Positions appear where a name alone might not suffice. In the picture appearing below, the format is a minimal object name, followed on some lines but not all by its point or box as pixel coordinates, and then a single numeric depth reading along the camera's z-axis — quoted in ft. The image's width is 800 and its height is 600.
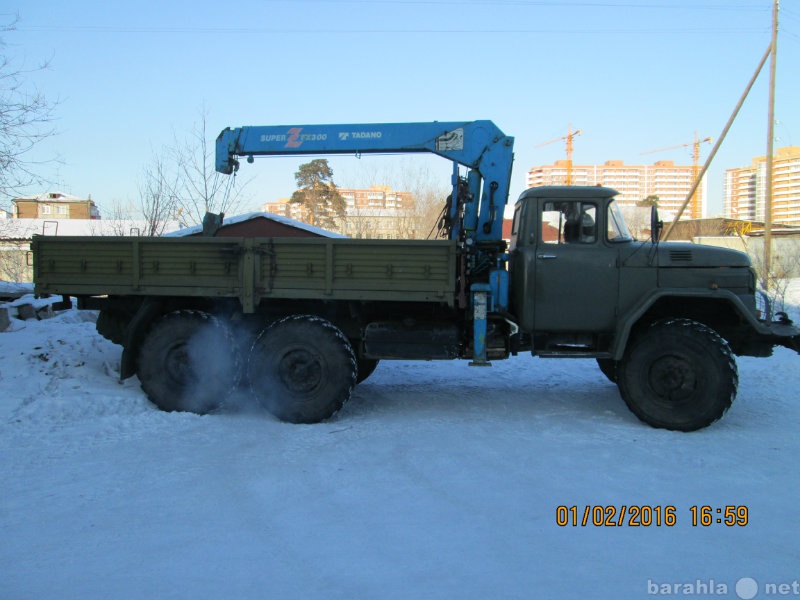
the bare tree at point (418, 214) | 103.96
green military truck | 19.86
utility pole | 59.67
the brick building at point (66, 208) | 211.82
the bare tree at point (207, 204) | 63.67
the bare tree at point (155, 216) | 67.87
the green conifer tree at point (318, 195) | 125.49
